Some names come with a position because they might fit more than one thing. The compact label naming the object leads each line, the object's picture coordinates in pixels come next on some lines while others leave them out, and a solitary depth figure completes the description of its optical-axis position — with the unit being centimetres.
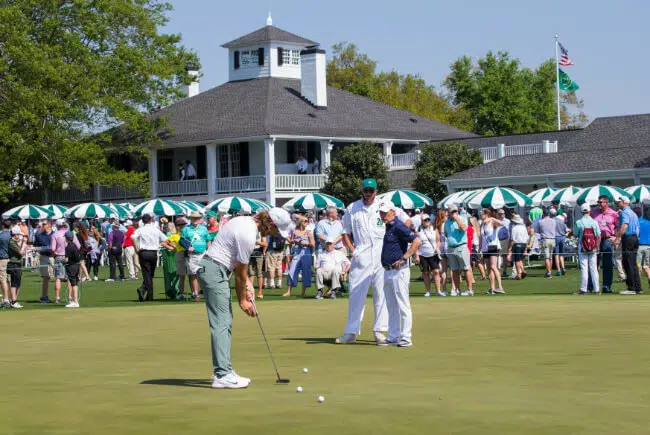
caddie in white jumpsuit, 1534
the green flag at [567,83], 6804
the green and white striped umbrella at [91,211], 4643
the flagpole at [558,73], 6828
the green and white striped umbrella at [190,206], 4492
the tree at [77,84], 5788
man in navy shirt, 1503
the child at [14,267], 2508
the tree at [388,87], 9888
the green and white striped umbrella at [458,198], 4118
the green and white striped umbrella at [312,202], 4081
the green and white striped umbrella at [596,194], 3628
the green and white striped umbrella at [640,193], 3803
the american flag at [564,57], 6656
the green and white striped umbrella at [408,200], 4109
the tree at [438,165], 5703
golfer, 1122
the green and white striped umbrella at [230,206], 4272
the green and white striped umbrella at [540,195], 4072
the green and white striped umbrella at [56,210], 4957
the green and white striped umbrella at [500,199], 3759
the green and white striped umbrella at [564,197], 3916
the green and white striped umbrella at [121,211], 4968
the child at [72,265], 2462
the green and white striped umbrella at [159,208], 4262
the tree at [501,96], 10062
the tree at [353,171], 5716
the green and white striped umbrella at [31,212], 5025
